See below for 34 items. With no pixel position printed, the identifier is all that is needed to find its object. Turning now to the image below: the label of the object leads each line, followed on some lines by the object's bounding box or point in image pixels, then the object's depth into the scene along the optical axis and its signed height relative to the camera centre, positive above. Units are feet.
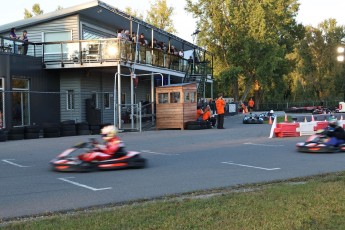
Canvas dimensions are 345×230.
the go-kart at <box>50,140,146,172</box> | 34.42 -4.49
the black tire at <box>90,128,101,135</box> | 70.60 -3.91
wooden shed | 79.56 +0.13
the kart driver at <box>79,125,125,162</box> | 35.45 -3.45
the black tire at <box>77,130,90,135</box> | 69.37 -3.98
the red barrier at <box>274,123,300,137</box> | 63.93 -3.67
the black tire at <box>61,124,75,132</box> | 67.46 -3.08
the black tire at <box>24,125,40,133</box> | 63.46 -3.13
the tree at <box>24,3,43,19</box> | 226.58 +51.95
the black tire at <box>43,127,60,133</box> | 65.77 -3.40
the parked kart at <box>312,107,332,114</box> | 130.37 -1.86
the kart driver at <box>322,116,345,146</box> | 45.01 -3.11
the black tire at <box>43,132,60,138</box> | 65.87 -4.18
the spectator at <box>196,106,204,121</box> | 85.96 -1.35
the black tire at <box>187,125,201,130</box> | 79.61 -3.84
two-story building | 72.49 +7.82
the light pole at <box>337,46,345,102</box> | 90.70 +10.98
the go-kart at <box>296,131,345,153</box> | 44.75 -4.30
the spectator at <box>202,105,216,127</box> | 86.02 -1.87
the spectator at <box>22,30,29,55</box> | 76.01 +11.45
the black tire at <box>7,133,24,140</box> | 61.82 -4.05
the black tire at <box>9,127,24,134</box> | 61.93 -3.21
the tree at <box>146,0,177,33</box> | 206.18 +44.34
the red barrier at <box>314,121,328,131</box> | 65.88 -3.09
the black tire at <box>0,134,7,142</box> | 59.82 -4.05
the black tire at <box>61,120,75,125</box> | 68.95 -2.36
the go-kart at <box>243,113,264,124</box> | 98.78 -3.29
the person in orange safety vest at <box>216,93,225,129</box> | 79.92 -0.73
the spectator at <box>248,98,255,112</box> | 186.25 -0.09
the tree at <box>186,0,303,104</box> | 171.32 +29.90
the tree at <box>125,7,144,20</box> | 210.38 +47.50
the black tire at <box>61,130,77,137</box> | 67.46 -4.03
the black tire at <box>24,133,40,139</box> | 63.37 -4.07
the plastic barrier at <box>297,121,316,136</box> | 65.05 -3.51
